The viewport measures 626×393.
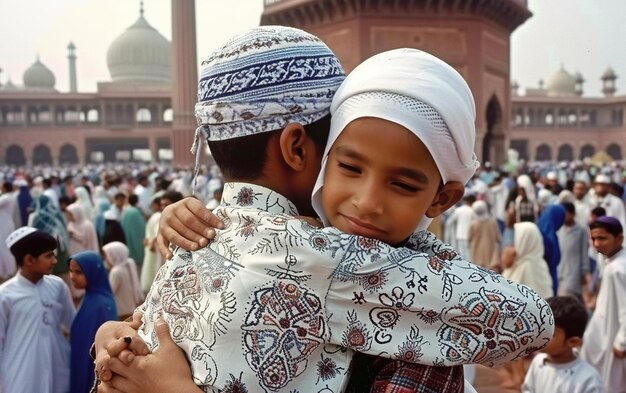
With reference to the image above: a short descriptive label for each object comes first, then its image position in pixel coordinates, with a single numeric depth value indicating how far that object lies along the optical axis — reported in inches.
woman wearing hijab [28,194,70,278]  224.7
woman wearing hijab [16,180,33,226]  348.5
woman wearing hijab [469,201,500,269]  224.5
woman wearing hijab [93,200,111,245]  296.2
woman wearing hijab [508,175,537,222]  196.1
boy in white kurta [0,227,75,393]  109.7
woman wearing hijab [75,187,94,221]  337.4
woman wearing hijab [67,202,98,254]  243.0
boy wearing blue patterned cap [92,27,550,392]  29.2
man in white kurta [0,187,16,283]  281.9
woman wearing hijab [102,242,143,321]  170.2
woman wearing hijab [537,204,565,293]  192.1
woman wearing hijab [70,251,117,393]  116.0
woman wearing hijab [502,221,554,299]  163.3
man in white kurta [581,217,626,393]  123.0
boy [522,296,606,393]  89.6
